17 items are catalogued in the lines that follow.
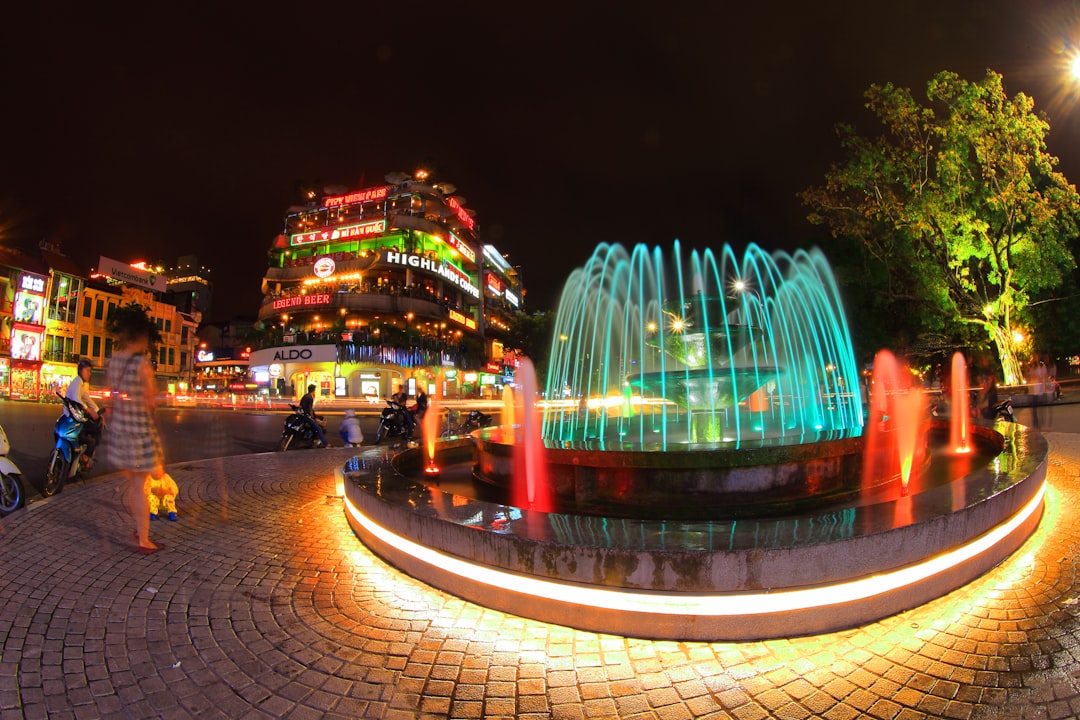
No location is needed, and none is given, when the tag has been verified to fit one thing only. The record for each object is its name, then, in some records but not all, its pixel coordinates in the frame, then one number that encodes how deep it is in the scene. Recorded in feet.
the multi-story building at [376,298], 163.43
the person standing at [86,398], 24.31
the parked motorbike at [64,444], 24.18
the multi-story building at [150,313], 168.66
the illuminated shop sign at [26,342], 140.15
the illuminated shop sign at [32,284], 142.92
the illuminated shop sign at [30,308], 142.31
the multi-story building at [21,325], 139.74
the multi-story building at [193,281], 298.56
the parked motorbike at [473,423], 50.11
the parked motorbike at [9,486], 21.04
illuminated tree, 69.51
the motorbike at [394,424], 48.70
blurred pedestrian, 16.20
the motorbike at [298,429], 42.24
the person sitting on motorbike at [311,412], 43.04
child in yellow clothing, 19.94
